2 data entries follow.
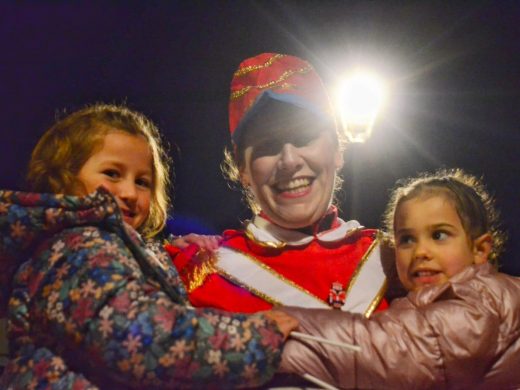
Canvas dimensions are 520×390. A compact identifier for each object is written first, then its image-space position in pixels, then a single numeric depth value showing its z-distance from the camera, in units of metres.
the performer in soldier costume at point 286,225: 1.93
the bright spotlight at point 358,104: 3.00
